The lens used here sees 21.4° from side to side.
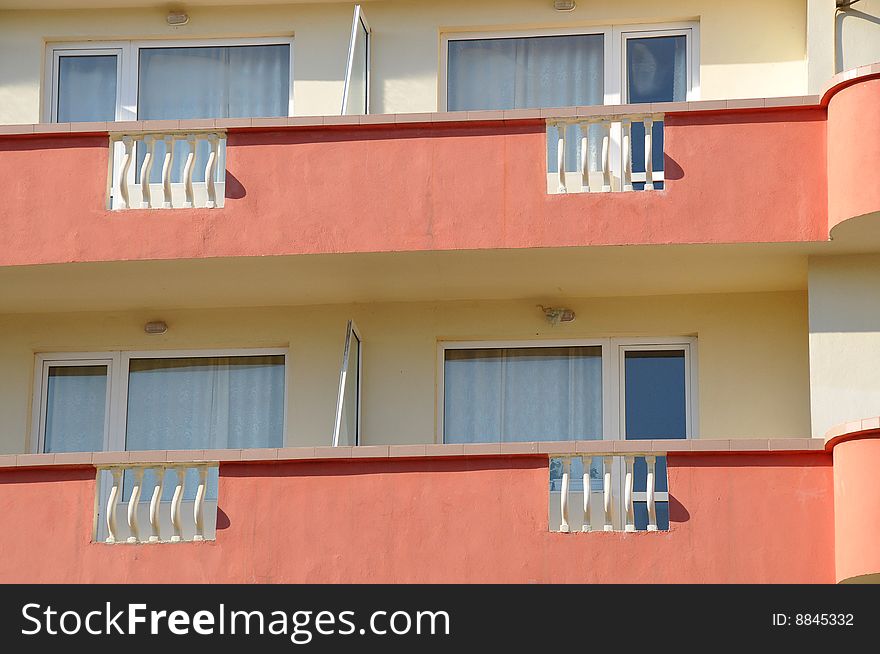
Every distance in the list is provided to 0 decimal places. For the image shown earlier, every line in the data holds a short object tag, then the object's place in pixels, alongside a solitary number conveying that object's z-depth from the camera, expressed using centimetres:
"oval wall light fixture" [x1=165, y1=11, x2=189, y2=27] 2139
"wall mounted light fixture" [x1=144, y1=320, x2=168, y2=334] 2075
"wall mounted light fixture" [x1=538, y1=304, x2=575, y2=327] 2039
